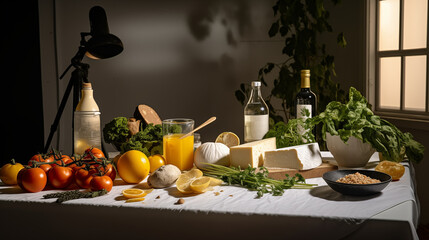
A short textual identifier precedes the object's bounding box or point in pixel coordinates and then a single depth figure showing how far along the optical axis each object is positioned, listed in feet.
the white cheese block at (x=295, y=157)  4.26
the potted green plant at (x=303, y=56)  8.78
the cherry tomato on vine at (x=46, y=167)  4.13
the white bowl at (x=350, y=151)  4.54
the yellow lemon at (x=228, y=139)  5.16
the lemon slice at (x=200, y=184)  3.78
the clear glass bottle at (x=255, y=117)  5.19
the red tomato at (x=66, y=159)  4.34
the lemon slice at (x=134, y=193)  3.73
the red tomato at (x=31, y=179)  3.89
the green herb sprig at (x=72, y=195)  3.69
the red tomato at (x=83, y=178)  3.99
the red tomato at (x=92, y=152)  4.13
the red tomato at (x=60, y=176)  3.98
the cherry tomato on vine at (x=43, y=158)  4.29
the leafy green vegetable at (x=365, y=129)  4.44
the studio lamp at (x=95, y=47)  5.48
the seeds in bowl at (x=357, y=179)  3.67
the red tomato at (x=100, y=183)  3.87
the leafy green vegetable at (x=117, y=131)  5.13
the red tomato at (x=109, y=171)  4.01
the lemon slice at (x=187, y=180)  3.86
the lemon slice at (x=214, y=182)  4.09
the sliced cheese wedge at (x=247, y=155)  4.42
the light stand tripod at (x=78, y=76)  5.62
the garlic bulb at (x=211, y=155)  4.49
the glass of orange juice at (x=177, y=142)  4.56
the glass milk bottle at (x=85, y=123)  4.78
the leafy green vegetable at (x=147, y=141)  4.74
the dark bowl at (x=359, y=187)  3.52
